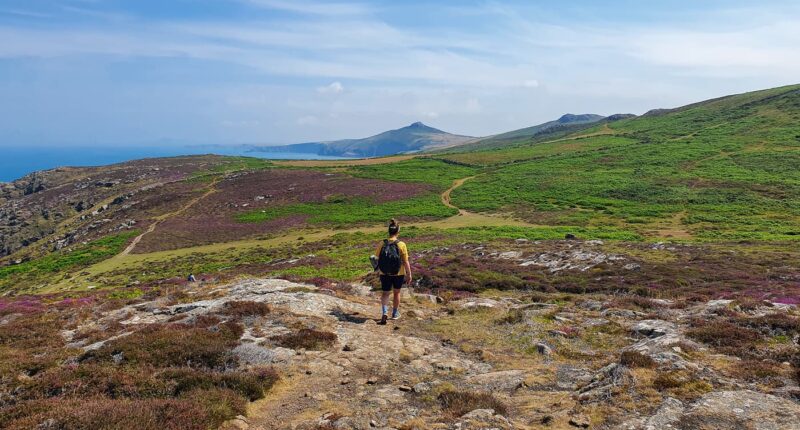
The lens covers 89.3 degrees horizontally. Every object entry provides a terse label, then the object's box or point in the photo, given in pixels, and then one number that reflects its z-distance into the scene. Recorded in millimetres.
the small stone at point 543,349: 12352
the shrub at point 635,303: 16812
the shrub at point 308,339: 12500
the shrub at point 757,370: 9047
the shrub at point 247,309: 15531
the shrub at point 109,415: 7137
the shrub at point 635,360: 9844
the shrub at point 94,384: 9062
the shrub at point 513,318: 15694
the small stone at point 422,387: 9852
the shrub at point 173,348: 11023
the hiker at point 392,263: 15156
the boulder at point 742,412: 7199
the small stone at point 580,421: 7848
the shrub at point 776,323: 11805
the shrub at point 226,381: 9305
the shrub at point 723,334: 11312
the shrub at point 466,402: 8484
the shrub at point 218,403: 7961
